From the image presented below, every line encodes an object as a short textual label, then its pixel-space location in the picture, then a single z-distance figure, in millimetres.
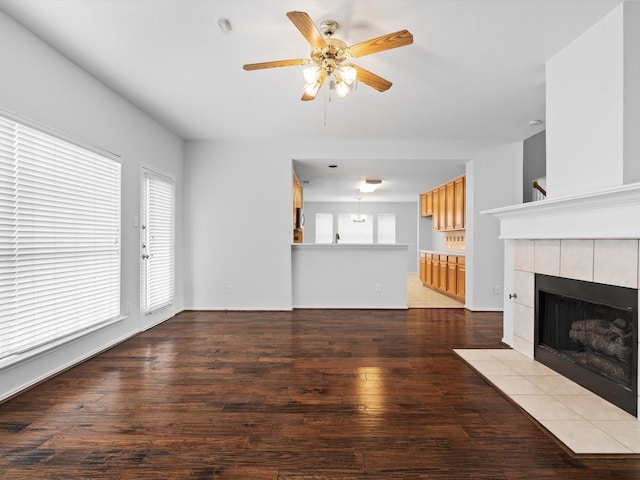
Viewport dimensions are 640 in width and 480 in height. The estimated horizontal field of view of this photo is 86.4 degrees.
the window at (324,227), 12352
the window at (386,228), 12391
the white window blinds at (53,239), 2418
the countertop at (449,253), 6404
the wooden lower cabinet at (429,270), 7937
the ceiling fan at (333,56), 2168
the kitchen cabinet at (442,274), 7045
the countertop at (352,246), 5539
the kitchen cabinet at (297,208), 6316
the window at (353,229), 12406
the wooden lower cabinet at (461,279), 6188
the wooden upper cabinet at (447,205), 6352
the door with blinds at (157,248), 4262
